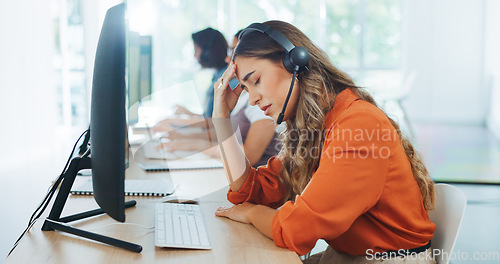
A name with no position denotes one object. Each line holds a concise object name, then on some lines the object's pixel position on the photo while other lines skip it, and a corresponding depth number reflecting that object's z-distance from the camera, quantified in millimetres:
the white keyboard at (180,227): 955
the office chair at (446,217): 1070
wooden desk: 896
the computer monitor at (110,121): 825
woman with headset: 969
